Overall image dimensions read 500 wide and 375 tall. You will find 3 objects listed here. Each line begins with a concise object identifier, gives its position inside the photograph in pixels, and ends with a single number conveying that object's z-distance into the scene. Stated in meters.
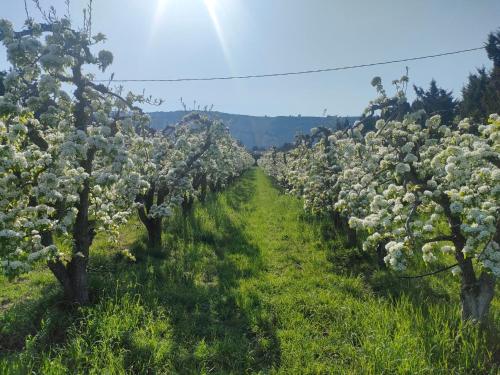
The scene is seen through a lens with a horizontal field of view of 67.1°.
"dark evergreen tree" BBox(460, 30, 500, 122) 39.25
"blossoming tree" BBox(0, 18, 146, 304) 7.02
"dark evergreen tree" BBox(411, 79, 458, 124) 52.71
